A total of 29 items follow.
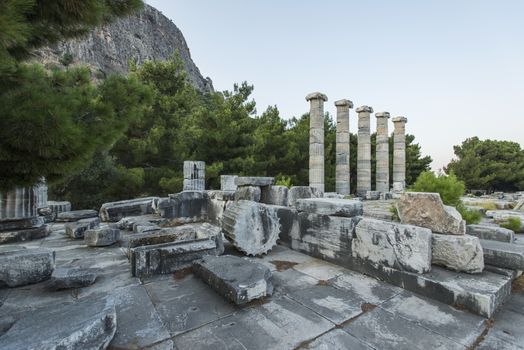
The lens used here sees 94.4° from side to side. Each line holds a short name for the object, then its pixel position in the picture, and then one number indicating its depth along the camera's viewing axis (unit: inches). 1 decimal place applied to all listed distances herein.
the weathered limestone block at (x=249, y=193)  184.0
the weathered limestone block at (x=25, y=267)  98.0
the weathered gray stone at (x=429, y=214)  101.4
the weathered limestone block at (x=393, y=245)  96.1
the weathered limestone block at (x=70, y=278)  94.1
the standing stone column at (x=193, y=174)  332.5
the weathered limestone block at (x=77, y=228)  177.0
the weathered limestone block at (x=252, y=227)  131.9
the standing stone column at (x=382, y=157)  648.7
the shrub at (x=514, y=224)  174.1
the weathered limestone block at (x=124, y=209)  249.0
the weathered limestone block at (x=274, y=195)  197.0
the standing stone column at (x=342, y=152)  576.4
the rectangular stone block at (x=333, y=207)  124.2
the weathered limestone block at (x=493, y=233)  128.2
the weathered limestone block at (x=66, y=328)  52.9
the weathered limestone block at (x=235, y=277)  82.2
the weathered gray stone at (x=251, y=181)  195.0
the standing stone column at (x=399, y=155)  676.7
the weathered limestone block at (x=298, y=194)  196.3
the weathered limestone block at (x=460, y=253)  94.0
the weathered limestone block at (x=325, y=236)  119.8
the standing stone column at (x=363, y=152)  603.5
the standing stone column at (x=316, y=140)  527.5
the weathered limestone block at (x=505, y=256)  95.2
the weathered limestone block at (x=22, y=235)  170.9
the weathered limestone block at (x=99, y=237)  155.3
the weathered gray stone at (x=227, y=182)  305.9
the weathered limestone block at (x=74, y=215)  247.4
